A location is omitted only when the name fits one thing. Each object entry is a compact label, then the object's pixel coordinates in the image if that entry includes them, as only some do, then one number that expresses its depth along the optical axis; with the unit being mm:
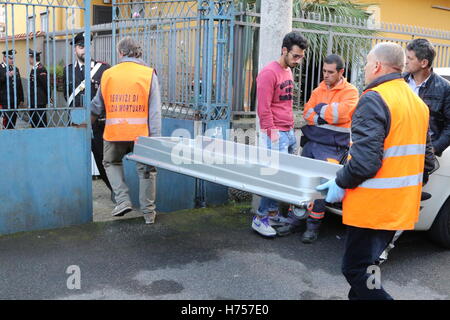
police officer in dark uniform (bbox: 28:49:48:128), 4781
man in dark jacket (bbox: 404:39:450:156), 4395
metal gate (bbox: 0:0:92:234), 4715
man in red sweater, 4883
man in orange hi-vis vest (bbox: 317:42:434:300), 2814
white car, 4453
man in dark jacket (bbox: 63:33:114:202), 5301
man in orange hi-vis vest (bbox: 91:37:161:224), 4965
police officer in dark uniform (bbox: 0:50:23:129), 4637
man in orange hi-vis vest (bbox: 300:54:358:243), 4836
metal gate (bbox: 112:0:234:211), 5676
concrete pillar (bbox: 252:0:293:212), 5434
